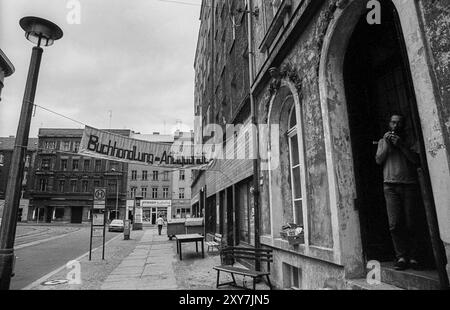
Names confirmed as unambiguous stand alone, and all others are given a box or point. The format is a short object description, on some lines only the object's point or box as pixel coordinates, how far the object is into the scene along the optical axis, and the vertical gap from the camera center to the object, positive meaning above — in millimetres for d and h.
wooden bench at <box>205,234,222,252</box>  11181 -921
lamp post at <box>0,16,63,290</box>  4948 +1415
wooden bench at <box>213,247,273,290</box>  5793 -869
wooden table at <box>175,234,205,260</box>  10695 -674
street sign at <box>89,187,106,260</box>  11594 +832
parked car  31172 -590
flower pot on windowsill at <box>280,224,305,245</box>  5293 -281
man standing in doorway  3488 +324
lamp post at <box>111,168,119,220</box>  51794 +4515
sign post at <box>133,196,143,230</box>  54938 +1669
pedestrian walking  26223 -450
